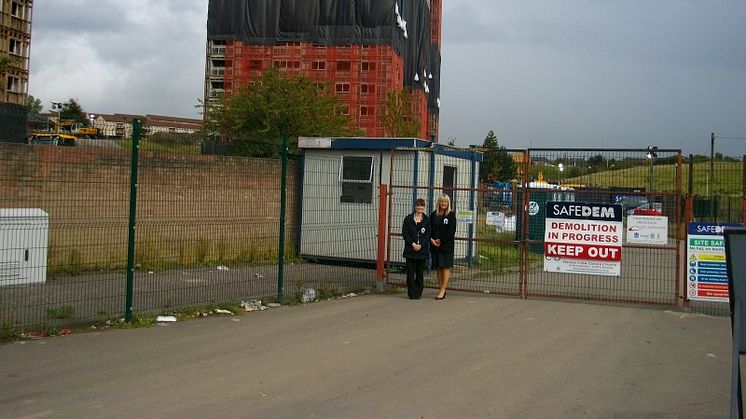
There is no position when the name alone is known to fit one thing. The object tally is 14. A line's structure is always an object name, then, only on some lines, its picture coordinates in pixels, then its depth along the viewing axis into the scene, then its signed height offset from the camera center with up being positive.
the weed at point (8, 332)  8.67 -1.41
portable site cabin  16.52 +0.71
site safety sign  12.12 -0.43
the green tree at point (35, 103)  113.17 +16.80
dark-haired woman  13.19 -0.45
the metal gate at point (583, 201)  12.89 +0.23
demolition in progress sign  12.87 -0.13
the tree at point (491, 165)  20.23 +1.78
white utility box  9.34 -0.52
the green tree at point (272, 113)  28.30 +4.02
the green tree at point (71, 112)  85.16 +11.47
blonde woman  13.22 -0.28
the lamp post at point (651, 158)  12.23 +1.25
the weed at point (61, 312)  9.30 -1.25
